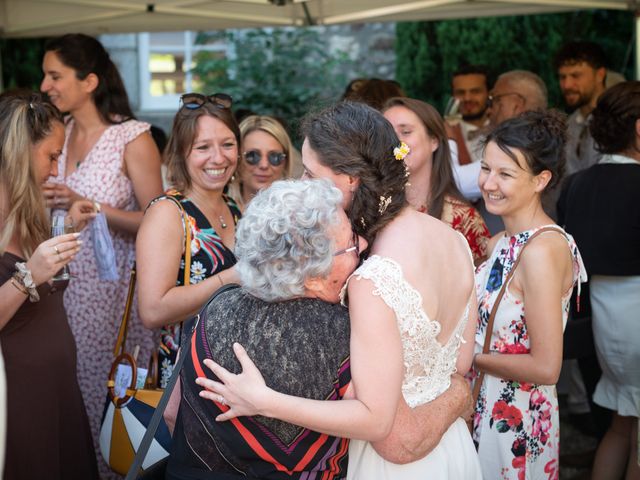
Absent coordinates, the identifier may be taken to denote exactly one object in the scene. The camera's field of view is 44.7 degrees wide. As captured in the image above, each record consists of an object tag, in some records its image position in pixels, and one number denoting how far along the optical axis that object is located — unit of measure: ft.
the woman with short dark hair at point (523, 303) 8.62
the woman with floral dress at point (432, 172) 11.23
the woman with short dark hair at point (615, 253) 11.85
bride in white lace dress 5.77
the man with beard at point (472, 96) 19.24
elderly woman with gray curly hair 5.77
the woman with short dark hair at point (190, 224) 9.44
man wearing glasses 17.58
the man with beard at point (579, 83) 17.49
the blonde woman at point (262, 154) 12.92
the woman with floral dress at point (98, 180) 12.16
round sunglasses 12.91
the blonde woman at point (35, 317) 8.67
